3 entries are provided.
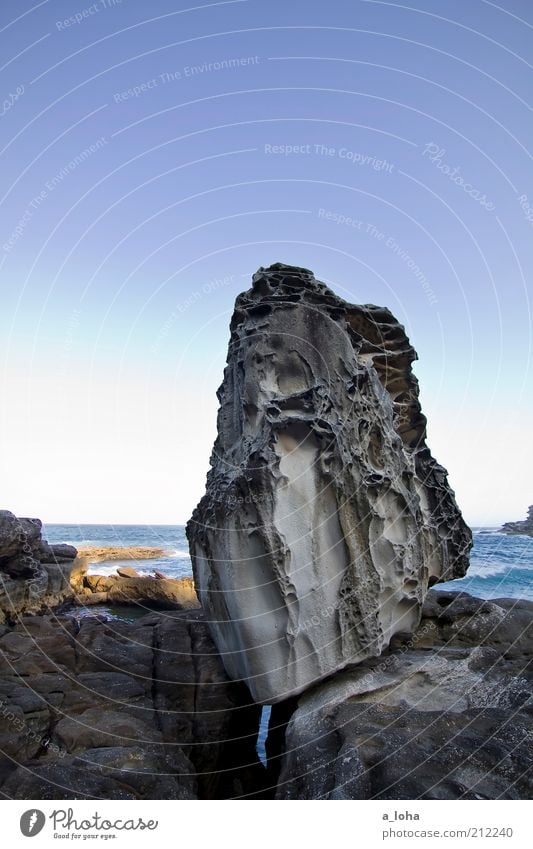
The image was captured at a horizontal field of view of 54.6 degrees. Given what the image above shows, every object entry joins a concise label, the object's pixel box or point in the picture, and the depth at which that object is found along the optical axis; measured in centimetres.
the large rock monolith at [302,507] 637
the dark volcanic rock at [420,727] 453
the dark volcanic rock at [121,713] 505
